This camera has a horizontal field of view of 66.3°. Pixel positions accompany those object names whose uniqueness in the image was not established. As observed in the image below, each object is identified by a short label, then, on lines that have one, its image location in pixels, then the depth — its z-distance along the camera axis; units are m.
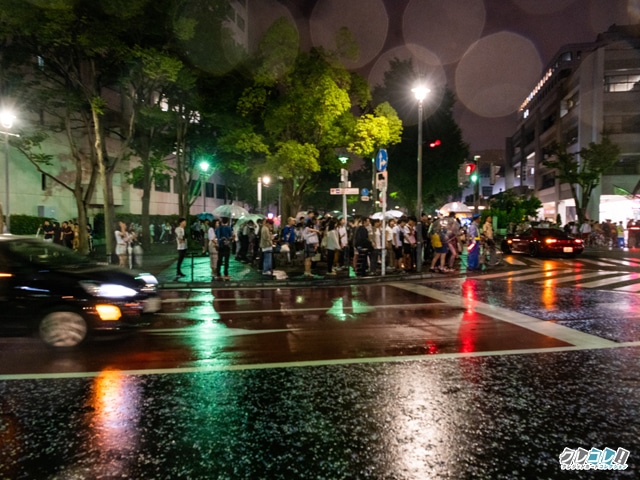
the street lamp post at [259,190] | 26.81
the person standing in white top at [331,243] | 15.73
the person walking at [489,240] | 18.30
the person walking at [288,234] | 17.36
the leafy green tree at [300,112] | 20.25
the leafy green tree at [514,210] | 41.19
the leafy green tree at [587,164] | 38.22
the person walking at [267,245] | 14.86
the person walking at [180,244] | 15.41
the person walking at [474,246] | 16.78
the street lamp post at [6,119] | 18.66
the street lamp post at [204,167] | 25.70
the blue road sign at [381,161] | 15.34
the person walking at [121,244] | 14.96
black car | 6.73
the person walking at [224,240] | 15.23
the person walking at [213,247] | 15.40
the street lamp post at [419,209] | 16.45
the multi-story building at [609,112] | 46.03
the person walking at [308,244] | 15.63
